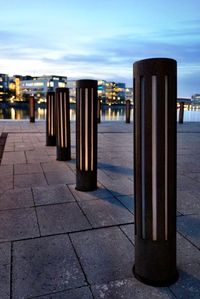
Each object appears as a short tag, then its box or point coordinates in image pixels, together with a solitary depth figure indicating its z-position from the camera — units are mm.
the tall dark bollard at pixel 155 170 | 2260
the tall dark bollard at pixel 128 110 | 21438
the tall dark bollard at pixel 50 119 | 9656
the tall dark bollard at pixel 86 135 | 4781
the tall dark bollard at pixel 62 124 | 7133
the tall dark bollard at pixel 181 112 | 21950
